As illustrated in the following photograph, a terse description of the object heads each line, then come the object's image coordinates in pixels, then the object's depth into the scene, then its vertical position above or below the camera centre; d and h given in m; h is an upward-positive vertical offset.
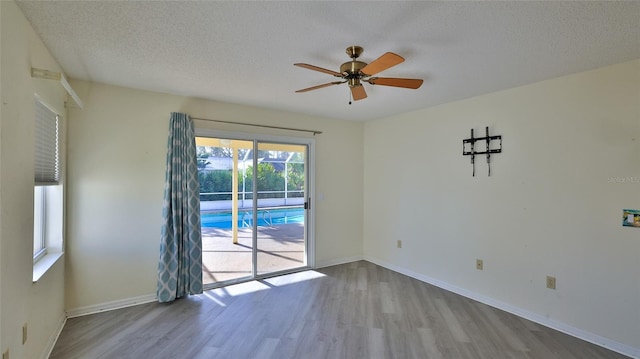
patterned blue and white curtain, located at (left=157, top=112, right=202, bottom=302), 3.17 -0.42
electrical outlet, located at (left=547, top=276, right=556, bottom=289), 2.76 -0.98
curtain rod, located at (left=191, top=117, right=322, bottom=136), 3.53 +0.78
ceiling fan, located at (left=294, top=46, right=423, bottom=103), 1.86 +0.77
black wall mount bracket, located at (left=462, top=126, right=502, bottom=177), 3.20 +0.40
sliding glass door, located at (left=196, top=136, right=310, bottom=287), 3.72 -0.32
